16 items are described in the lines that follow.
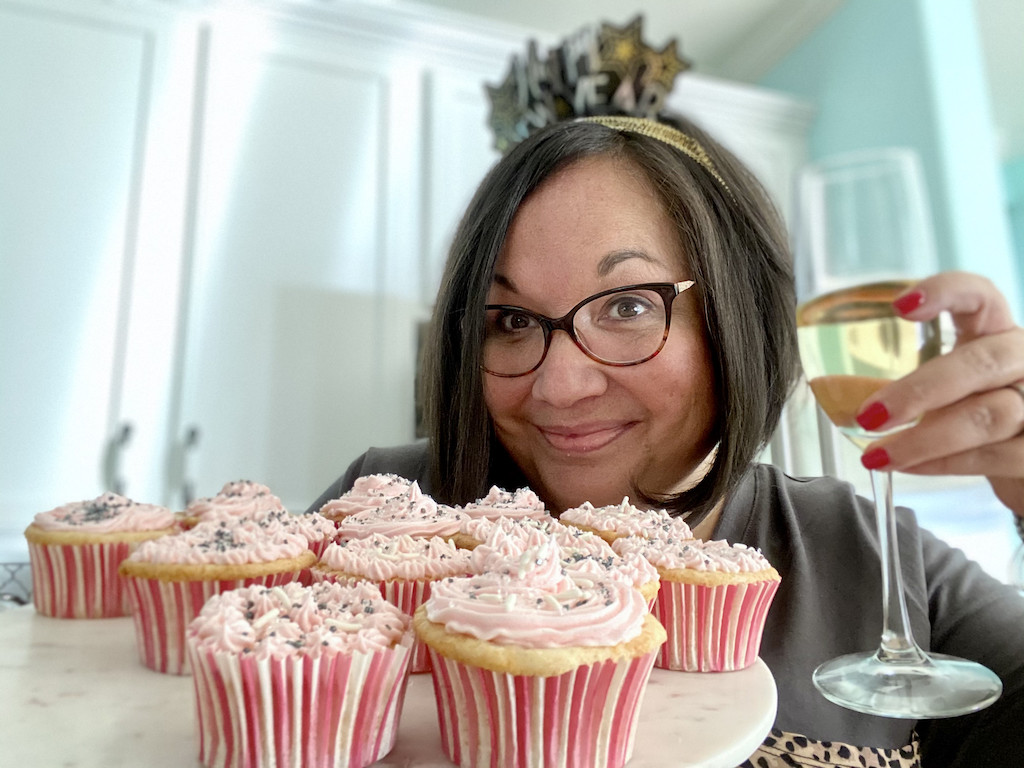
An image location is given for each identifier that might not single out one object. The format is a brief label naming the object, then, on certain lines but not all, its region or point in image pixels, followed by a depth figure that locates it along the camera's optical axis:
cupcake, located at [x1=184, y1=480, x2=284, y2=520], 0.37
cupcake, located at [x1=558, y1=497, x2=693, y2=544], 0.31
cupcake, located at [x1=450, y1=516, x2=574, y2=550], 0.28
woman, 0.32
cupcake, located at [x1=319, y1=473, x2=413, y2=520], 0.36
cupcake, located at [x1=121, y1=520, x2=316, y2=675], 0.25
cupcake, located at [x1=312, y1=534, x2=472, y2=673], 0.29
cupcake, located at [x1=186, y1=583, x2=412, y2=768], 0.18
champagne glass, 0.20
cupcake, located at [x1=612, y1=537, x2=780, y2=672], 0.26
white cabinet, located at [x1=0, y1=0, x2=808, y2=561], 0.78
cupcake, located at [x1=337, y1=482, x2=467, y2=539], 0.32
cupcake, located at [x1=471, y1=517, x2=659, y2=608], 0.23
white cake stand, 0.17
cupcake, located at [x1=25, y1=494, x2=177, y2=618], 0.31
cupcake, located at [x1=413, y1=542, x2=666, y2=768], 0.19
